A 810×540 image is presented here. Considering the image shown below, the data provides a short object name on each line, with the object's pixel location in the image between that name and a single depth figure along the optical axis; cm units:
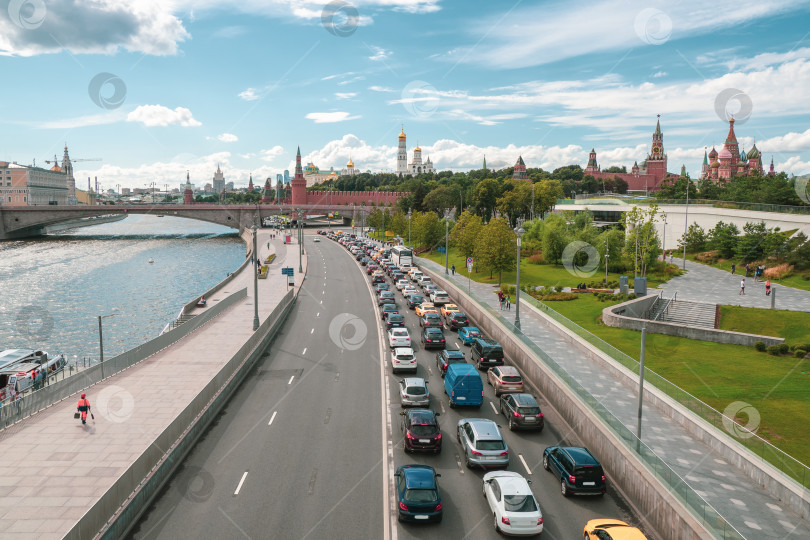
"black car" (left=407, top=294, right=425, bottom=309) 4234
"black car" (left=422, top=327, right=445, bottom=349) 3028
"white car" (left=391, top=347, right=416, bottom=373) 2556
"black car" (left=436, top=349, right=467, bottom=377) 2538
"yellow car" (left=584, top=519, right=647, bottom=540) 1179
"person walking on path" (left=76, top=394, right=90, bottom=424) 1901
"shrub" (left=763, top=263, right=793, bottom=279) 4197
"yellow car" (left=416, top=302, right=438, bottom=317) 3816
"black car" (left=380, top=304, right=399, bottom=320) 3894
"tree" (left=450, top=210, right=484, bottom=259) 5744
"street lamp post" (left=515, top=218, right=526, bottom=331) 2921
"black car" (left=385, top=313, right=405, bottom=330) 3431
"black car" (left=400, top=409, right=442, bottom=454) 1709
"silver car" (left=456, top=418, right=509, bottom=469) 1608
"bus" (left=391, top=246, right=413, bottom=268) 6206
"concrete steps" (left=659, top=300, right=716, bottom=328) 3366
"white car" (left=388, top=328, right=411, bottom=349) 2961
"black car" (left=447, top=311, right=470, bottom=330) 3456
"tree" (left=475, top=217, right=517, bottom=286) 4862
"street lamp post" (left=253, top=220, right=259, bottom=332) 3251
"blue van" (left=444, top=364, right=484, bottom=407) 2108
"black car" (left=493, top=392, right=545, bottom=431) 1889
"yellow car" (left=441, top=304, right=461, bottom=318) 3776
